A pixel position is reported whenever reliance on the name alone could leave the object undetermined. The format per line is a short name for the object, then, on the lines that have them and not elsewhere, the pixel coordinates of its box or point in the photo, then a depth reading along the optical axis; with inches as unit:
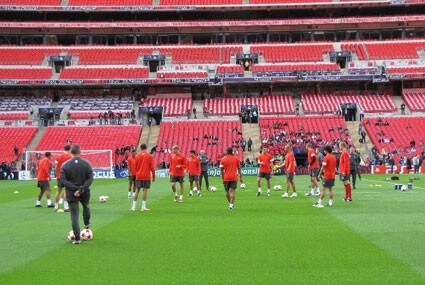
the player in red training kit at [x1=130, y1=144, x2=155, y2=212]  772.6
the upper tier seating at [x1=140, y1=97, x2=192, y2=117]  2734.5
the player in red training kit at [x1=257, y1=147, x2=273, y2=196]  1068.5
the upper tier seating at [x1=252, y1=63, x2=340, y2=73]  2864.2
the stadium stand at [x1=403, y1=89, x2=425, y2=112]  2679.6
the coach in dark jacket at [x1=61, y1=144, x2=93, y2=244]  504.4
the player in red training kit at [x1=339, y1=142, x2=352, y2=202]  865.5
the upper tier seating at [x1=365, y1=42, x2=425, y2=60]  2940.5
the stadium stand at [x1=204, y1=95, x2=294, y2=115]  2716.5
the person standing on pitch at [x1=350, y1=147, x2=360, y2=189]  1171.9
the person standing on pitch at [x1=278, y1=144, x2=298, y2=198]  1007.6
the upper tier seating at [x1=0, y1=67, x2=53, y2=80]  2847.0
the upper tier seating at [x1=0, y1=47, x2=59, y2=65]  2966.3
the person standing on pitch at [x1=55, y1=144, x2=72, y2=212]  768.5
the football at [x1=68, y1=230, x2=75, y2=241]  514.3
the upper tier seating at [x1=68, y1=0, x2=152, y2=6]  3154.5
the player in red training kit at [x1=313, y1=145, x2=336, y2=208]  796.6
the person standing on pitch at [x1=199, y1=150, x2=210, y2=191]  1198.3
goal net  2032.5
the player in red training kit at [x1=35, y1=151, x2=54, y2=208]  848.3
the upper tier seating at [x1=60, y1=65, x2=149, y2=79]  2874.0
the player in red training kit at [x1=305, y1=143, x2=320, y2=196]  1007.6
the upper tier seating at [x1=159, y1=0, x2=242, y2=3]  3171.8
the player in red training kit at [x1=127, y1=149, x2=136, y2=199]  1004.0
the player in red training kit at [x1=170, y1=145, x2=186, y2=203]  940.6
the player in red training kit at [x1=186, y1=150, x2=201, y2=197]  1056.2
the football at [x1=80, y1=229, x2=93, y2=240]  530.3
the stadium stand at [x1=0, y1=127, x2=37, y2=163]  2321.6
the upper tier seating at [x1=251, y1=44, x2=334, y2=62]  2994.6
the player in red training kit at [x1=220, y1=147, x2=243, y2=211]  779.4
